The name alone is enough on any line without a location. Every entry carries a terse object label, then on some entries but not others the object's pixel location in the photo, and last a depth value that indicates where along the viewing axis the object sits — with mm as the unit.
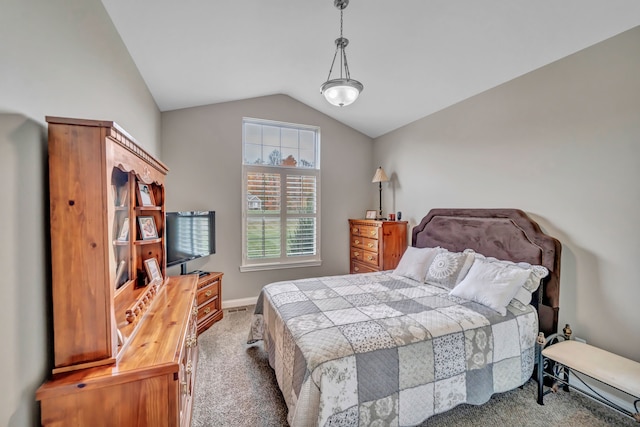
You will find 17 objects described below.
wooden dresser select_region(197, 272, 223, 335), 2992
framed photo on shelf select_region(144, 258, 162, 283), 1921
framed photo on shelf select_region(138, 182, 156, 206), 1787
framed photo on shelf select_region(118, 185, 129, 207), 1485
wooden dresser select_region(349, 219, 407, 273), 3734
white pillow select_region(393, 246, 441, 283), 2852
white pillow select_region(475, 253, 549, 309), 2178
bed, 1499
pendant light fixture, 1915
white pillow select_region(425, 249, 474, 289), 2584
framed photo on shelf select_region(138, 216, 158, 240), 1837
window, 3889
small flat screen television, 2881
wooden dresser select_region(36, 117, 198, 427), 988
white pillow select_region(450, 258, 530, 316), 2090
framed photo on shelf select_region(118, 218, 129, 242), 1472
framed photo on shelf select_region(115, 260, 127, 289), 1446
